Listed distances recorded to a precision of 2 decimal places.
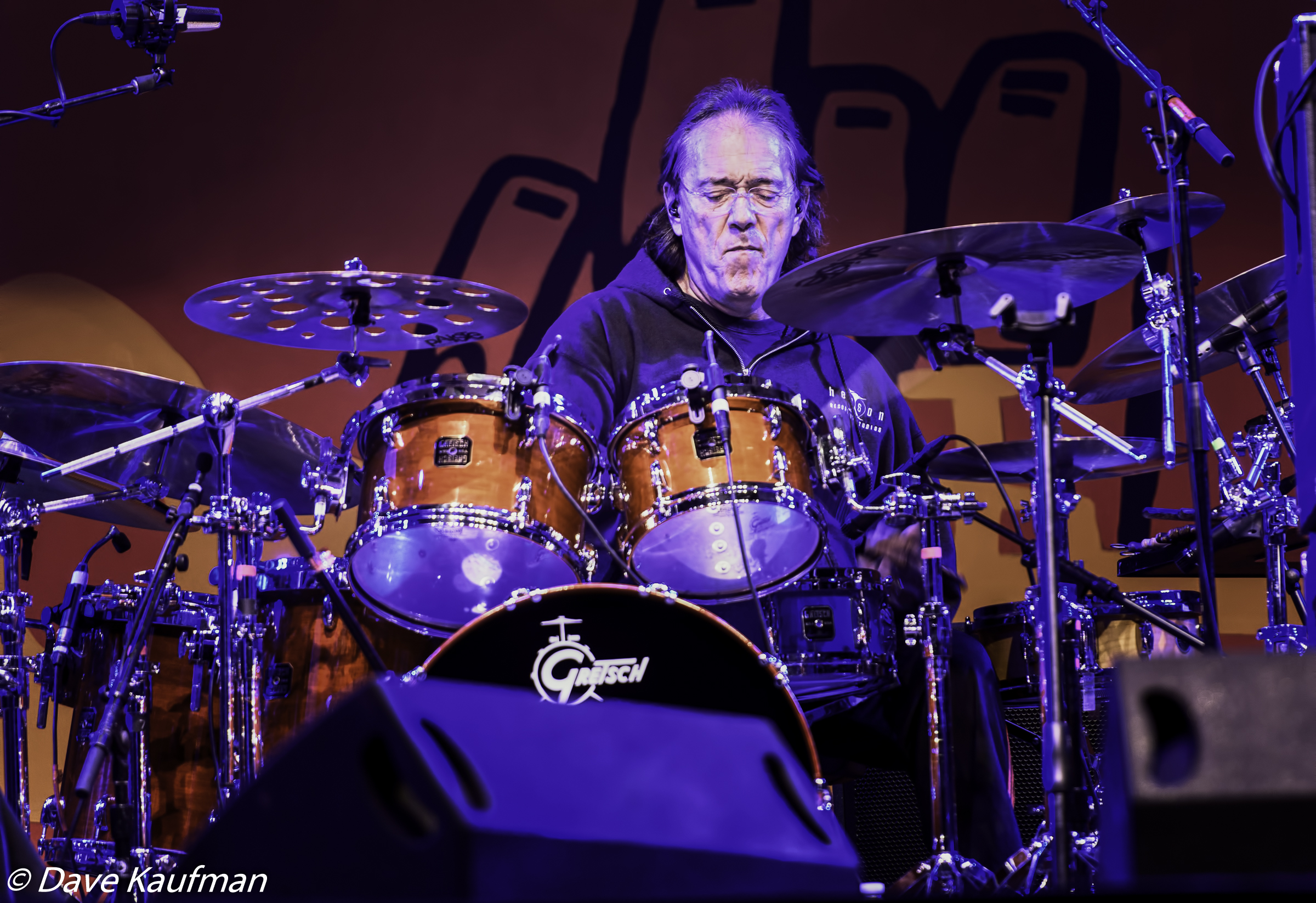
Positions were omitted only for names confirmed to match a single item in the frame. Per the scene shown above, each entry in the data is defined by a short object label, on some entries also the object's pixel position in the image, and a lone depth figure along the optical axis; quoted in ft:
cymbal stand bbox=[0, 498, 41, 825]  21.84
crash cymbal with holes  20.12
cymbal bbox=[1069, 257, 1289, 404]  21.72
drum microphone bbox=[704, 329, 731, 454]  18.63
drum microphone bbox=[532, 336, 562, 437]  19.21
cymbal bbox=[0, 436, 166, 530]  22.33
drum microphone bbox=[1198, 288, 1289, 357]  21.75
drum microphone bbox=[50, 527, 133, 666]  20.94
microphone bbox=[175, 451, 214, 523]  17.95
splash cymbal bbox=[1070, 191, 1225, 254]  21.86
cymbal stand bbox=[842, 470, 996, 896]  16.72
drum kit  16.97
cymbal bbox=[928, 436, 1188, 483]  21.99
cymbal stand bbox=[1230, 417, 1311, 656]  21.26
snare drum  18.81
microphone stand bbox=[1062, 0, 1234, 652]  14.66
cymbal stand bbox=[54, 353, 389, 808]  18.22
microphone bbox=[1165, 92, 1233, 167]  16.69
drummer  21.68
